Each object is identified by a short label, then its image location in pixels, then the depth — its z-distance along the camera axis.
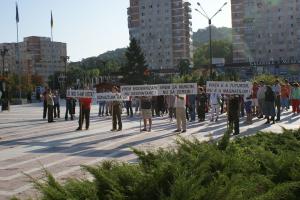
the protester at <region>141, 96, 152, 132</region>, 19.94
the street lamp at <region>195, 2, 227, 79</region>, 46.23
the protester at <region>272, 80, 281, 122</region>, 23.12
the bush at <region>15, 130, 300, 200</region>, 3.93
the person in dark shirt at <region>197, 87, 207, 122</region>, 24.14
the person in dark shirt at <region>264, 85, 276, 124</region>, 21.59
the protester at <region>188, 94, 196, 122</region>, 24.61
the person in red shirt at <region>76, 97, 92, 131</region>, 21.41
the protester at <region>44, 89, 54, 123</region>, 26.34
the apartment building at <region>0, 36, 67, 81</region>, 185.62
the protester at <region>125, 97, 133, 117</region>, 29.25
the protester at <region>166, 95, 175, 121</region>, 25.08
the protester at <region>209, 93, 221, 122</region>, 24.30
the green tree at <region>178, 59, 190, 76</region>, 95.28
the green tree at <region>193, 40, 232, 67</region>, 170.38
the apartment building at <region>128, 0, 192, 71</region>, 158.25
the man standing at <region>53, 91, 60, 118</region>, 30.02
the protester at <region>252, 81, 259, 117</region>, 24.53
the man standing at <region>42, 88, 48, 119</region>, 27.53
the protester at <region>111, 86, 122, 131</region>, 20.56
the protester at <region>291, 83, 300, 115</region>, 27.09
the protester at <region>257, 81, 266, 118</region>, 23.39
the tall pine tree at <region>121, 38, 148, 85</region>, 98.75
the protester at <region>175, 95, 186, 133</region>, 19.22
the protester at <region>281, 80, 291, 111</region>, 28.73
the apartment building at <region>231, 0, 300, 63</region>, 136.25
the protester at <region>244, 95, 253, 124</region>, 22.07
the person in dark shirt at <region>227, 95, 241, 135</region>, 17.83
